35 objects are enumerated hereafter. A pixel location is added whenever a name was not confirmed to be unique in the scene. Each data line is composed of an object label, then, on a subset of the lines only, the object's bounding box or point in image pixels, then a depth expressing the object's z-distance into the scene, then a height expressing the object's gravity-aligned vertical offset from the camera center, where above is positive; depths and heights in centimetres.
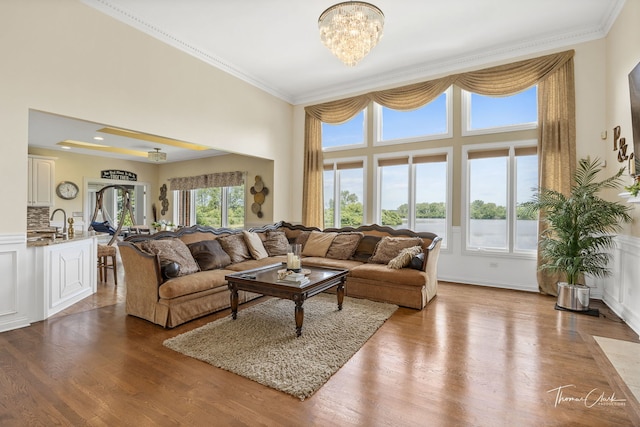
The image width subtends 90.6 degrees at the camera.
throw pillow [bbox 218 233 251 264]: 455 -52
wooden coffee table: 300 -73
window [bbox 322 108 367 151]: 626 +161
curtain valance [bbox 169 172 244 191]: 743 +81
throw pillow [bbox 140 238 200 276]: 353 -47
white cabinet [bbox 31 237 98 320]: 338 -75
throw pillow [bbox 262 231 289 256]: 526 -53
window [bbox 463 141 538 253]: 485 +30
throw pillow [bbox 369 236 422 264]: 459 -50
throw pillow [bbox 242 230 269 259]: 484 -52
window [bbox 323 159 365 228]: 627 +40
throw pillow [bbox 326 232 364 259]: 502 -53
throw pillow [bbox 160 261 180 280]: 339 -63
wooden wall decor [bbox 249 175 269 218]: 675 +39
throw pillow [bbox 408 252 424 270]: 407 -63
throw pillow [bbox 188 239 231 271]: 402 -56
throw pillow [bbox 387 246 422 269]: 415 -60
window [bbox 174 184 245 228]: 770 +15
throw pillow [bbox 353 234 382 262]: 492 -56
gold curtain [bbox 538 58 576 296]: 441 +110
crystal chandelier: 337 +201
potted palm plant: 366 -23
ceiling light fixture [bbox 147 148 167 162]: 706 +125
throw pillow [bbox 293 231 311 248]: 567 -46
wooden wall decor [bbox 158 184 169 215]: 952 +35
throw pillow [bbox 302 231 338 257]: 525 -53
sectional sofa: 337 -67
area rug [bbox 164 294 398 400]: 233 -118
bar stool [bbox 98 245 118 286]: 499 -72
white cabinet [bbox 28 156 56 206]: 696 +69
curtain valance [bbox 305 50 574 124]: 457 +207
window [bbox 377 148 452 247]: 550 +40
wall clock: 775 +53
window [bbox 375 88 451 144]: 550 +165
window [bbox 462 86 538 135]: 484 +161
